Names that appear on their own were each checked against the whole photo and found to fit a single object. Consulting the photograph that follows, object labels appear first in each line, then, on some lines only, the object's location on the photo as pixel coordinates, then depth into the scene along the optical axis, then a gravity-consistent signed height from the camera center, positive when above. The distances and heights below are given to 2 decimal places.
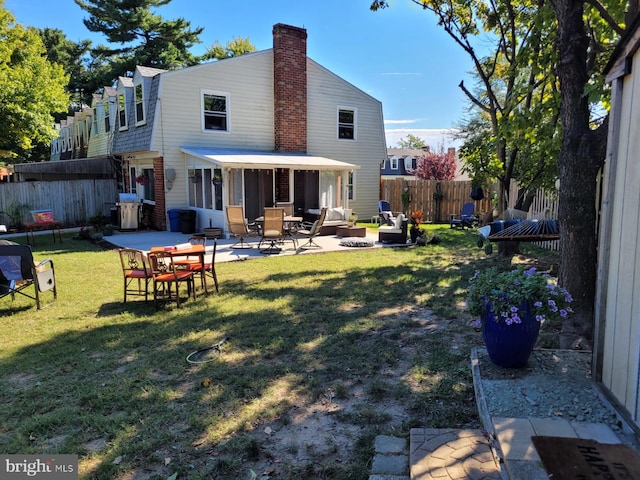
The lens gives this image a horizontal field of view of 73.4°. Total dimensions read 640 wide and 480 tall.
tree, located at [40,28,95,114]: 31.77 +10.76
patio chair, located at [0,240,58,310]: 6.18 -1.06
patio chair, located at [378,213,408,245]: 12.40 -1.00
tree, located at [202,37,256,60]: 33.57 +12.02
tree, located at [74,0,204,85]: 27.61 +11.04
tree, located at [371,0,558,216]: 8.85 +2.52
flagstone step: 2.46 -1.57
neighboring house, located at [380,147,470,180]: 41.22 +3.14
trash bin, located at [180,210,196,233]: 14.02 -0.76
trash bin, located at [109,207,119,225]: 15.80 -0.69
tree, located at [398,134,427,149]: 68.75 +9.07
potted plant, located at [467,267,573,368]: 3.43 -0.90
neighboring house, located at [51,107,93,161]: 22.08 +3.48
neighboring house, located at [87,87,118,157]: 17.84 +3.37
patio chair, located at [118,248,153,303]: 6.36 -1.13
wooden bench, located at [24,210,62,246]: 12.40 -0.70
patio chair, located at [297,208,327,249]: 11.71 -0.93
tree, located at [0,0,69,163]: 14.34 +3.80
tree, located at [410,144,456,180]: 32.47 +2.45
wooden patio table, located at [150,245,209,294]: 6.65 -0.85
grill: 14.88 -0.54
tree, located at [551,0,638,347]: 4.55 +0.28
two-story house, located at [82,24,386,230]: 14.00 +2.37
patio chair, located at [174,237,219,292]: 6.72 -1.09
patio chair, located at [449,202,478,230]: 16.66 -0.80
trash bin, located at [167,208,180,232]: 14.44 -0.72
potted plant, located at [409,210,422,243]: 12.50 -0.82
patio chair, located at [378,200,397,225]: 15.69 -0.56
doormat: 2.27 -1.44
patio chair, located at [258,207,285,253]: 10.99 -0.69
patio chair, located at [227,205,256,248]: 11.34 -0.67
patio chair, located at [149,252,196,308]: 6.27 -1.12
